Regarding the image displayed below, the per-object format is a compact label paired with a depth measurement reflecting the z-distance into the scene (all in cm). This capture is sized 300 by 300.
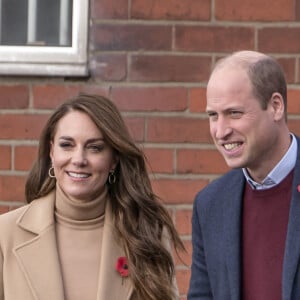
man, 718
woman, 837
